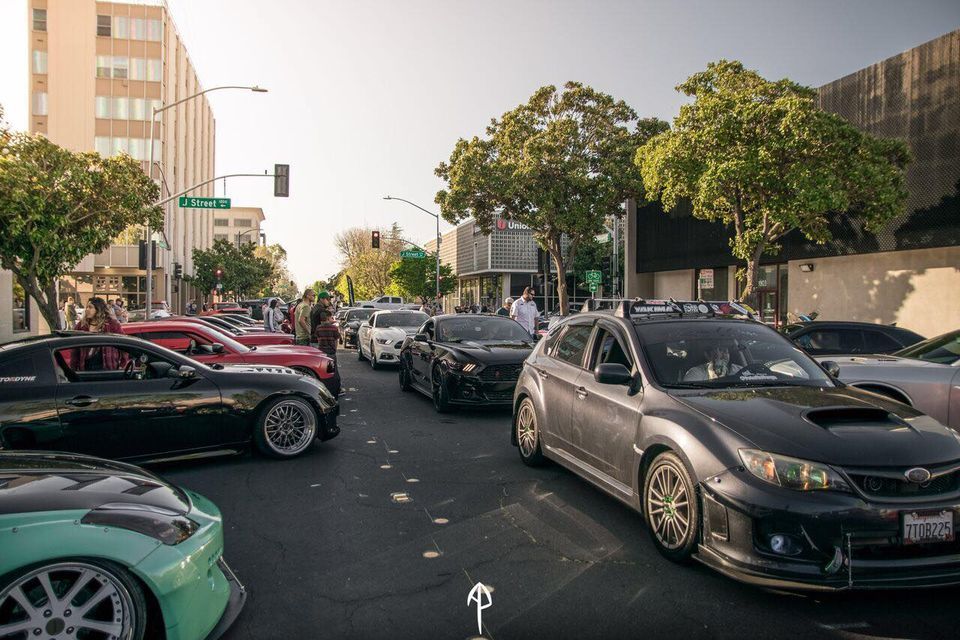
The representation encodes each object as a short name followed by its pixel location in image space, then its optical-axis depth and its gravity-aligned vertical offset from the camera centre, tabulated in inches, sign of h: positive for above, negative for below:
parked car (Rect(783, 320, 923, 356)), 432.5 -18.7
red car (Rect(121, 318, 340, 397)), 390.0 -27.8
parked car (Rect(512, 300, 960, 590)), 135.8 -34.4
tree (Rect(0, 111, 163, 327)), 502.9 +80.5
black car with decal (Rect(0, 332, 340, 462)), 239.6 -38.5
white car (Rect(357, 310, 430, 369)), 683.4 -27.8
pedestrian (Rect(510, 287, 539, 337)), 631.8 -5.3
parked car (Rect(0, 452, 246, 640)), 107.8 -44.1
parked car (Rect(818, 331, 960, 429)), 261.7 -27.4
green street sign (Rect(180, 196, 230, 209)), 916.0 +144.3
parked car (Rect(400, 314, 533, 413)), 391.5 -32.2
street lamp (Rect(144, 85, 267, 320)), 900.6 +48.8
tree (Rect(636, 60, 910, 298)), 733.3 +170.3
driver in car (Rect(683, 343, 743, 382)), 194.7 -17.5
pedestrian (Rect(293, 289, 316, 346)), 550.9 -12.7
